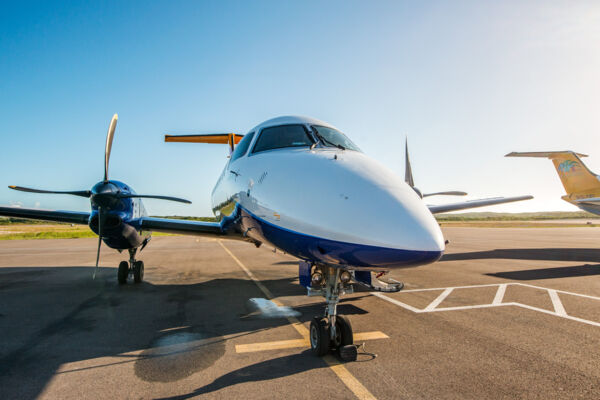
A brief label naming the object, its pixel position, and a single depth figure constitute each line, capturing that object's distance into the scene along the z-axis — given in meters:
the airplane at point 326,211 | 2.75
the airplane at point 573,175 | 22.06
